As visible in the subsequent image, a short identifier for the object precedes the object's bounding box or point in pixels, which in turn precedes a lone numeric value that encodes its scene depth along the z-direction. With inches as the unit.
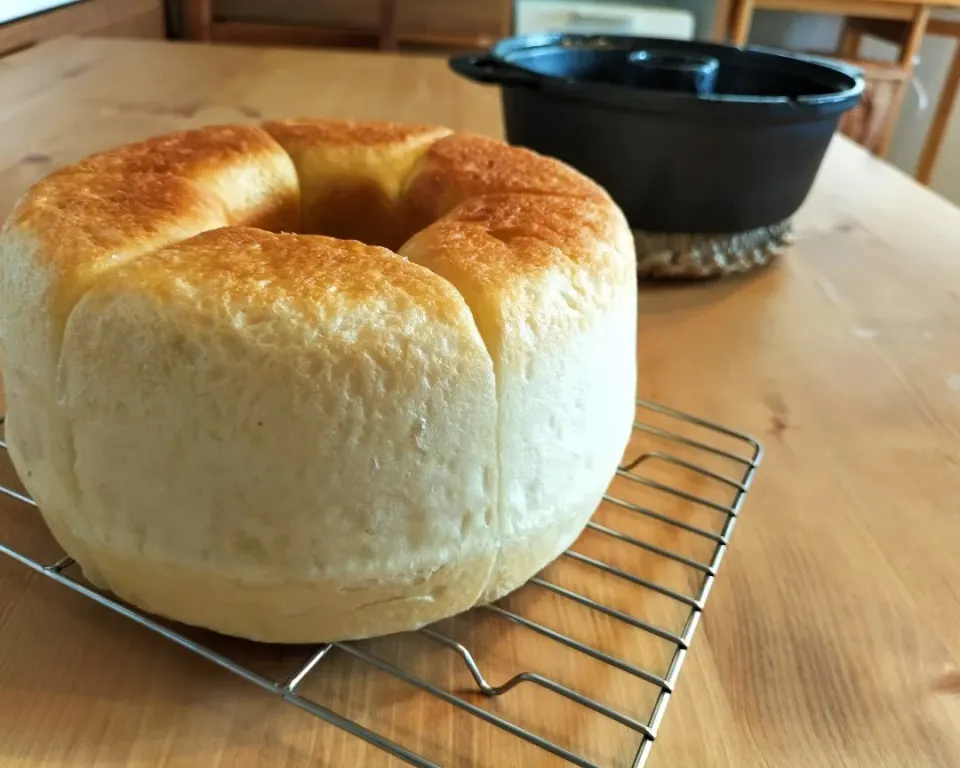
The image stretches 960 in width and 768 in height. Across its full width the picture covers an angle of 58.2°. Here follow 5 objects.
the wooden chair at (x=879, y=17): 94.5
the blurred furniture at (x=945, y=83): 106.8
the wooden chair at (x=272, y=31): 101.0
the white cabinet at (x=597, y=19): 96.1
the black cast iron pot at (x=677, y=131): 32.1
